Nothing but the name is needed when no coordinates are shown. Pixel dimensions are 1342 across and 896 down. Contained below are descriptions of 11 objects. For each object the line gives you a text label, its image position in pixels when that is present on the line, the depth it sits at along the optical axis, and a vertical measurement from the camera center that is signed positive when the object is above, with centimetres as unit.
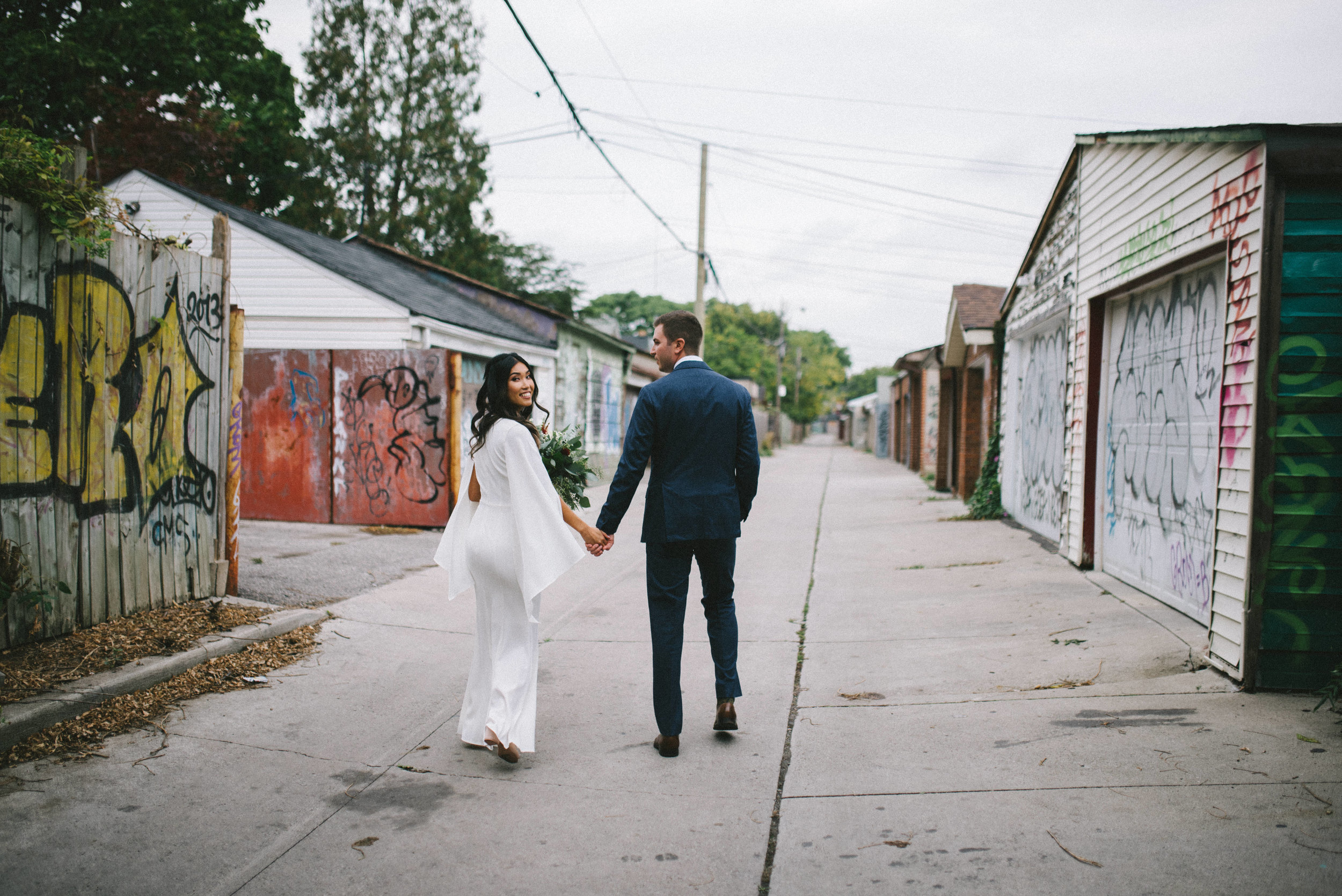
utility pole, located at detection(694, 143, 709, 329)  2119 +530
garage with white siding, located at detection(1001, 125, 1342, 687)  417 +31
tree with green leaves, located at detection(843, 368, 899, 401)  11350 +499
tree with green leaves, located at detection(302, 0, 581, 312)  2842 +919
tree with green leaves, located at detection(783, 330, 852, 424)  6900 +373
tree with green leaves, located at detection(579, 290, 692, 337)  7169 +912
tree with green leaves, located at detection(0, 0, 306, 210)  2016 +807
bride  371 -60
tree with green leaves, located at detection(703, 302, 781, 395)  5762 +522
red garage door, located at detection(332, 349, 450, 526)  1045 -35
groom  379 -36
